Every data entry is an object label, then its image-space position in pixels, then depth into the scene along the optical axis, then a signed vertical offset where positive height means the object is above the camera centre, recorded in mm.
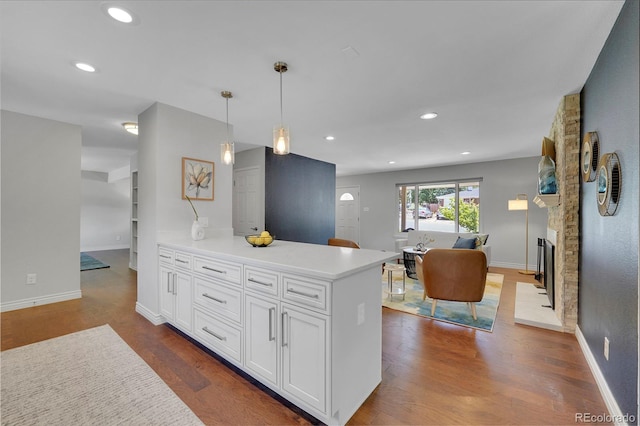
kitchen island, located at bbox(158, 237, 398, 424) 1530 -700
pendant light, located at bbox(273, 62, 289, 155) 2250 +646
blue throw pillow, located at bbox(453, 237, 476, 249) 4340 -505
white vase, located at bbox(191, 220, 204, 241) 2973 -211
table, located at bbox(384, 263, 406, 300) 3975 -1166
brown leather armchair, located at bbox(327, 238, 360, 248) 3754 -433
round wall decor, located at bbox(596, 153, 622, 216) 1652 +195
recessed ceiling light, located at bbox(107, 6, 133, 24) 1640 +1232
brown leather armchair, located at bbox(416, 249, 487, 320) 3066 -721
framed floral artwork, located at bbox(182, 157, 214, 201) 3215 +408
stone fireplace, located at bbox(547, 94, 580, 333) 2750 +47
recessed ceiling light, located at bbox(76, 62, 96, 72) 2264 +1236
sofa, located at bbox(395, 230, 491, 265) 6349 -619
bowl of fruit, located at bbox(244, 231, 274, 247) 2463 -255
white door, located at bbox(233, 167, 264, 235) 5113 +198
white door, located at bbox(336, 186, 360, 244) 8664 -10
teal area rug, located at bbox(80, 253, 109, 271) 5902 -1207
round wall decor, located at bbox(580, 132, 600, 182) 2156 +489
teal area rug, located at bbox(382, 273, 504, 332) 3139 -1251
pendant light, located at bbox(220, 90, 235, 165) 2773 +632
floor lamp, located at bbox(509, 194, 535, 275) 5578 +111
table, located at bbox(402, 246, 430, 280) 4897 -888
